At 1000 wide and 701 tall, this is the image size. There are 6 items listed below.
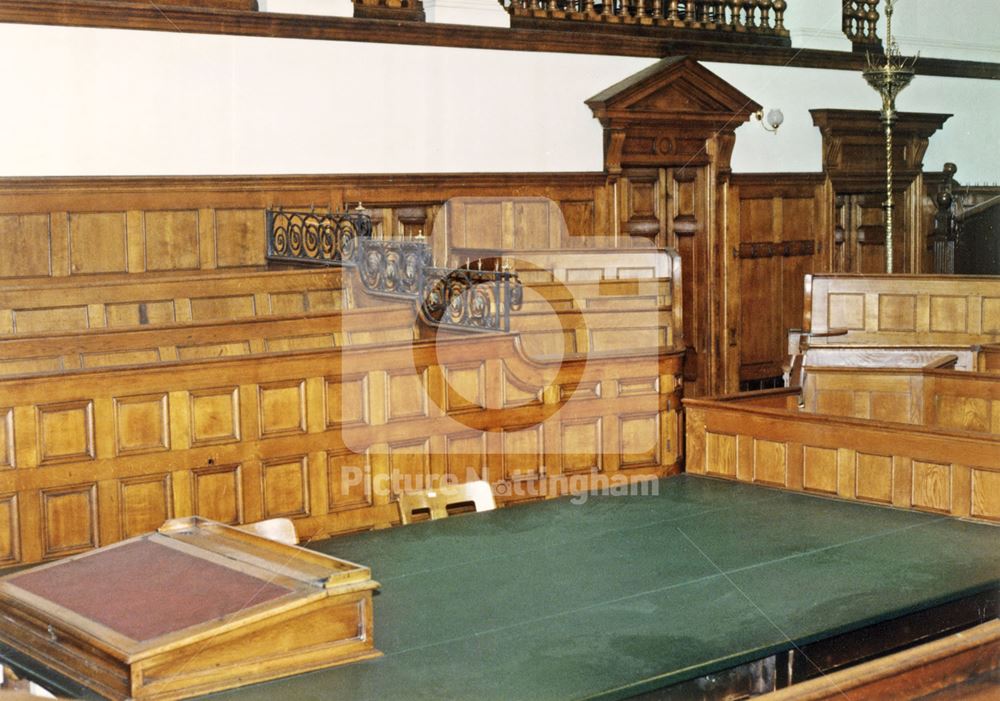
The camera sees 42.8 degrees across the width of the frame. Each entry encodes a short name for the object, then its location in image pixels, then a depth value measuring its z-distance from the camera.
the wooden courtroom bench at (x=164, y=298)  6.86
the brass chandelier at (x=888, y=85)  10.94
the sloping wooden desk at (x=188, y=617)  2.53
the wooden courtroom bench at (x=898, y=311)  8.50
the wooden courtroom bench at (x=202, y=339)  5.55
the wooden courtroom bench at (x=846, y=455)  4.09
